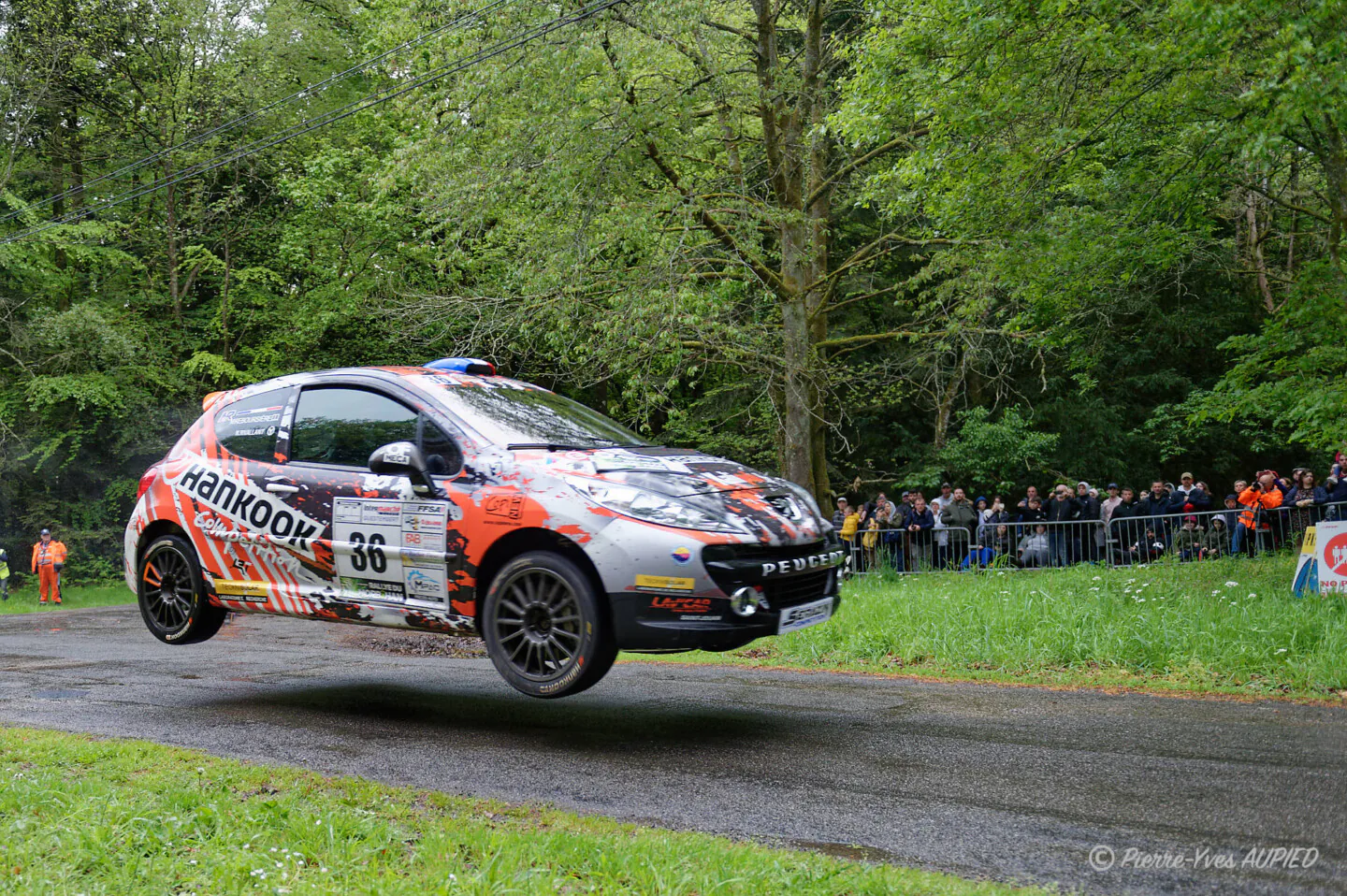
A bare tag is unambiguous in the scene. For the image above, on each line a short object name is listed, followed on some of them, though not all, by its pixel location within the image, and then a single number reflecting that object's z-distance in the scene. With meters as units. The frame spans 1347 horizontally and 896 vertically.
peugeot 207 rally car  5.36
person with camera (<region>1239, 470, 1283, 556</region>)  13.76
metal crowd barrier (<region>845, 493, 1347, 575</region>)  13.68
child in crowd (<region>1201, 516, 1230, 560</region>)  13.65
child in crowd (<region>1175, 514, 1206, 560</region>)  13.66
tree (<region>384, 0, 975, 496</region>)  15.48
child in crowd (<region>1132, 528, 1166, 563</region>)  13.97
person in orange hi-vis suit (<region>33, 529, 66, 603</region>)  24.28
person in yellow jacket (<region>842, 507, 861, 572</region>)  16.09
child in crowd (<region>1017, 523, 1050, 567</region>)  15.08
